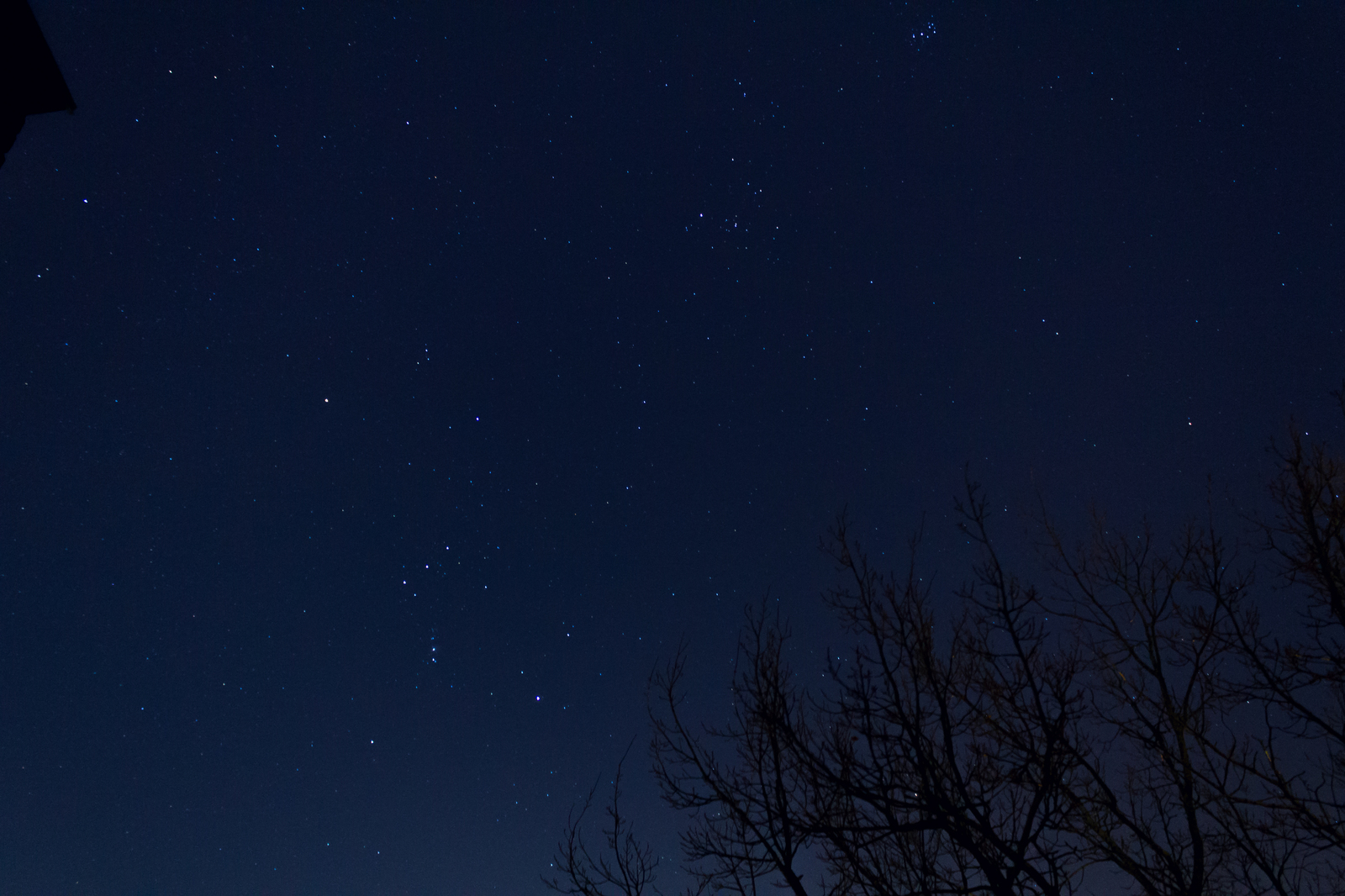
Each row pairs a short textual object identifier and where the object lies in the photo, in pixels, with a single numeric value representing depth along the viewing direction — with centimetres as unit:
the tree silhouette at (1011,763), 462
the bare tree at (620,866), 646
